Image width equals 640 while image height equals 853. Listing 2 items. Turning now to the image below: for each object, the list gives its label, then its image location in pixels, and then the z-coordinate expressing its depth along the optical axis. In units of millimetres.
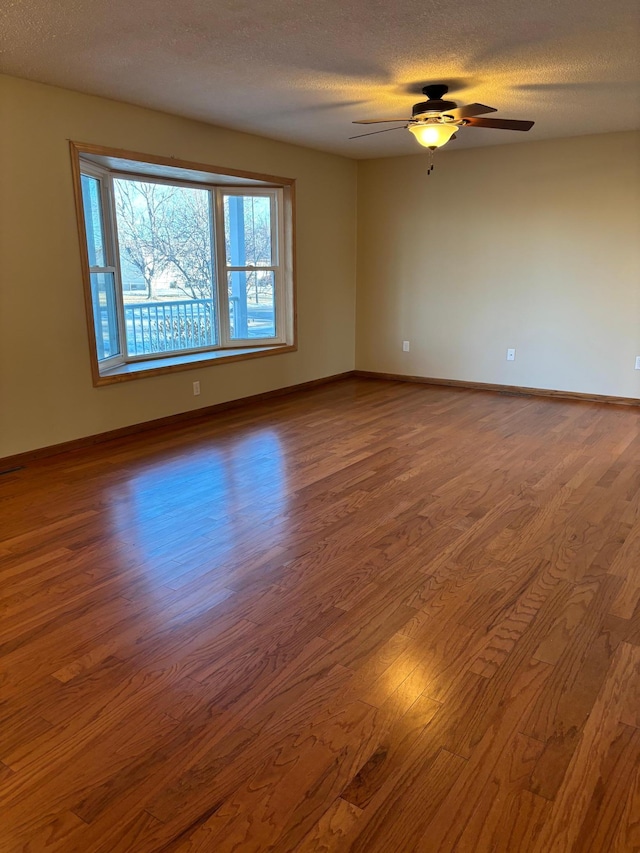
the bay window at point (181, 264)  4727
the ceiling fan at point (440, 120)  3717
